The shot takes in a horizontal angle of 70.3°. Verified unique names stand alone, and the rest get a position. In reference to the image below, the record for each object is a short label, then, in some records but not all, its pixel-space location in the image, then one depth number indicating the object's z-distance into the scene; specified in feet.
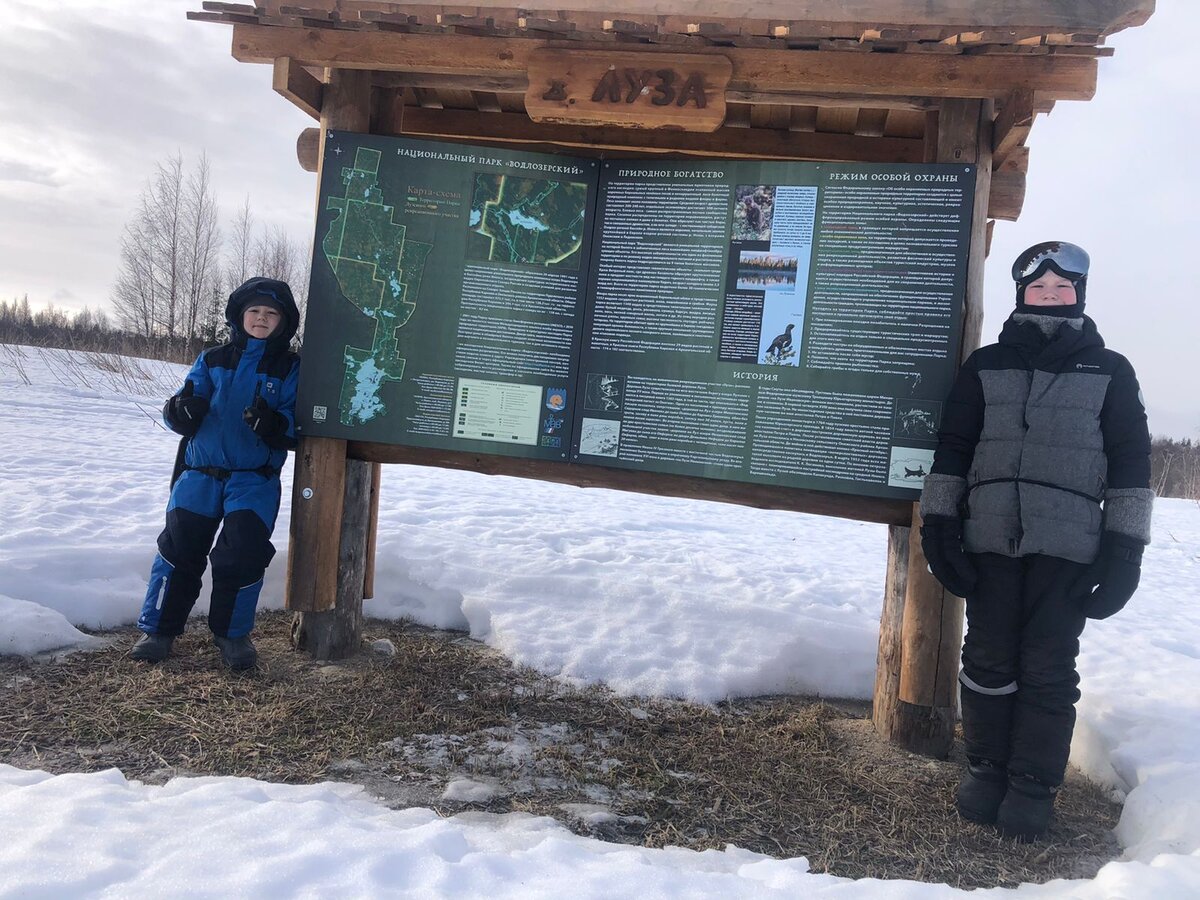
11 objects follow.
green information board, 13.51
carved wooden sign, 13.32
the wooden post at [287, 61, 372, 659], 15.16
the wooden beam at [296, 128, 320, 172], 17.04
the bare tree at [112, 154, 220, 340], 114.93
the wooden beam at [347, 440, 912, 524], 13.94
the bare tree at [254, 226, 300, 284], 126.72
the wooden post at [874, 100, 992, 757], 13.39
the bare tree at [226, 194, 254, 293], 122.21
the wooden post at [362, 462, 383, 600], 17.33
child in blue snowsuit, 14.34
